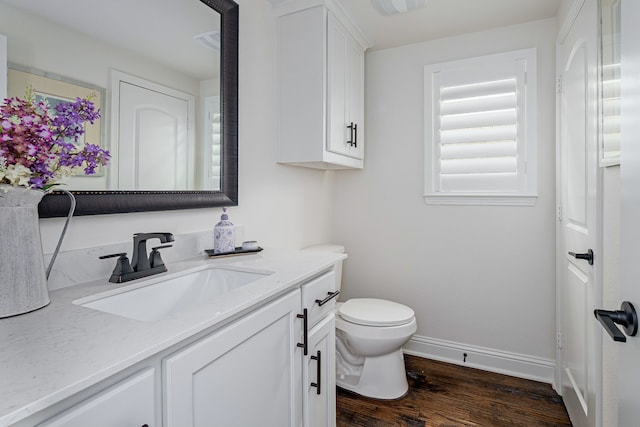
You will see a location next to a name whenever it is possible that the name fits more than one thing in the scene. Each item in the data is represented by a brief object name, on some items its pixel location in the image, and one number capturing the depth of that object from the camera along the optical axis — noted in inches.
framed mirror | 38.5
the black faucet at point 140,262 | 41.9
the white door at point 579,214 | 54.0
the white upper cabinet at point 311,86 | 74.5
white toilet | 75.1
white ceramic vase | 29.5
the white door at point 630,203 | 27.2
